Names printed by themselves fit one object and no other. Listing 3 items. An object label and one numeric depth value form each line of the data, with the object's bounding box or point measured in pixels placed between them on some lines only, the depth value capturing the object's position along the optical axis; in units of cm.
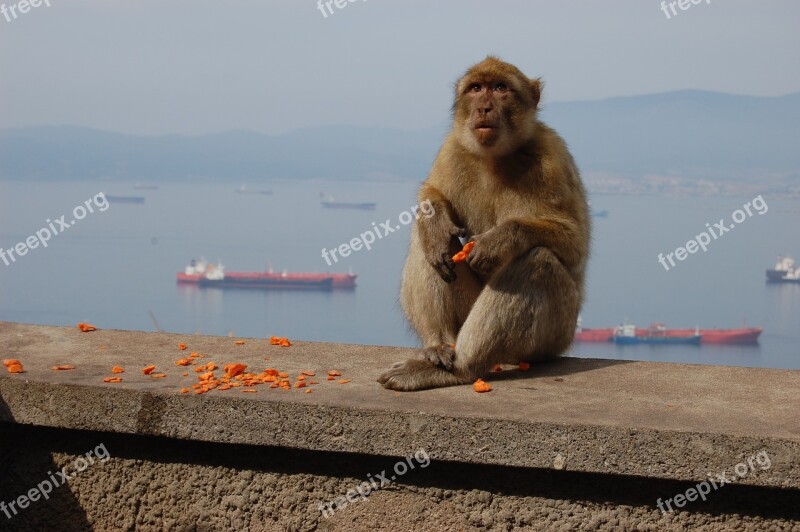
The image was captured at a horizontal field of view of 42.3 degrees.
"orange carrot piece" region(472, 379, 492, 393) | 412
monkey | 421
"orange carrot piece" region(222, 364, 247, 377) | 431
